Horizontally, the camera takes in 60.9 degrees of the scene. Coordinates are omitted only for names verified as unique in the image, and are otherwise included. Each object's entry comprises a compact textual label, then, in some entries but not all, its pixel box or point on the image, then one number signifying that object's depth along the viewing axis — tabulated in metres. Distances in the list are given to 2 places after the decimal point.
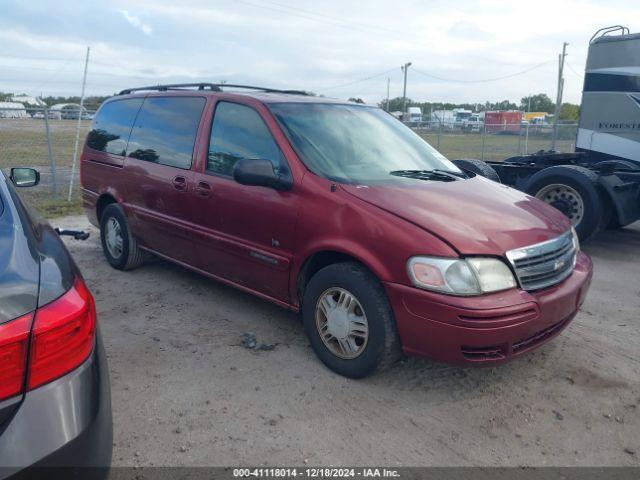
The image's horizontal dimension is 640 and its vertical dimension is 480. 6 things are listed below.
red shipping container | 42.40
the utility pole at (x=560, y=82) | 19.48
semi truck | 6.81
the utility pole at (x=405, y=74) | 45.83
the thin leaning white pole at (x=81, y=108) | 9.35
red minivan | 3.00
